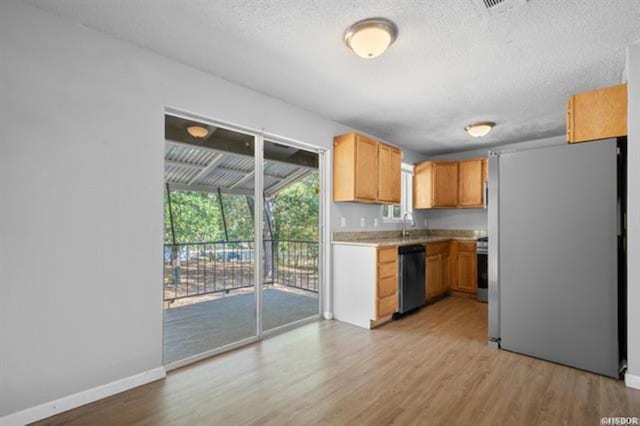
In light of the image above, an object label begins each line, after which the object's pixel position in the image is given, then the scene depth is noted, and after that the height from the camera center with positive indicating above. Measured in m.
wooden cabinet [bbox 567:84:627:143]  2.44 +0.81
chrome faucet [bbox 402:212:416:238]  5.31 -0.17
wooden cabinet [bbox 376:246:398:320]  3.57 -0.82
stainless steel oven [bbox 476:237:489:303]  4.76 -0.89
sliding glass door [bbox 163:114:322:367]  2.78 -0.18
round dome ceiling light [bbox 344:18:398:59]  2.03 +1.20
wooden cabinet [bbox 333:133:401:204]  3.87 +0.58
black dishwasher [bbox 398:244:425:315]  3.89 -0.83
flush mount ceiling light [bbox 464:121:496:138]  4.05 +1.12
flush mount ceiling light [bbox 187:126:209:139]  2.81 +0.76
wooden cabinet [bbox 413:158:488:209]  5.47 +0.53
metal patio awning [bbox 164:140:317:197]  2.72 +0.42
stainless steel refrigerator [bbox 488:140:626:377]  2.41 -0.35
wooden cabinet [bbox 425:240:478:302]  4.70 -0.88
